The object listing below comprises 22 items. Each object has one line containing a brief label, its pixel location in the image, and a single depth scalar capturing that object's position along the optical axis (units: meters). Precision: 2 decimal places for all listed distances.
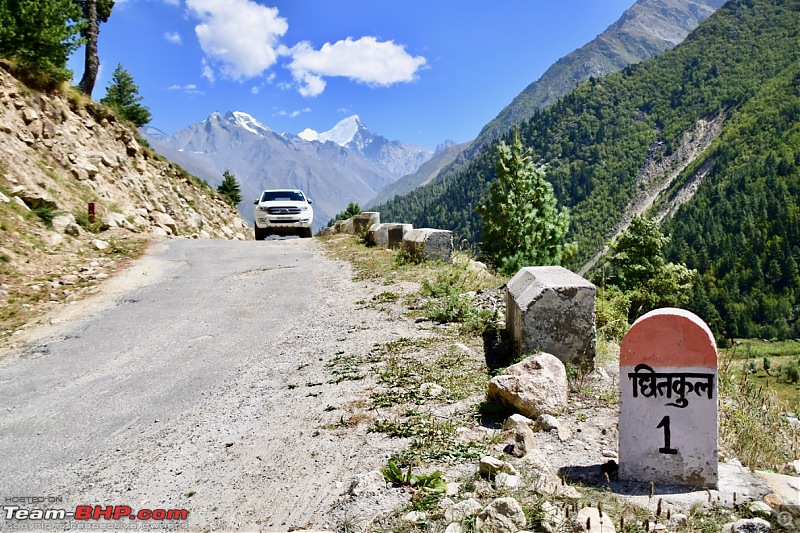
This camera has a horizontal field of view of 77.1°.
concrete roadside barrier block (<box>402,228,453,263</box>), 11.38
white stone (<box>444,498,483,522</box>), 2.87
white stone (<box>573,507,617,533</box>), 2.66
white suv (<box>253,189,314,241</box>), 19.21
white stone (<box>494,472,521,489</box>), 3.14
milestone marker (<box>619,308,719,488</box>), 3.31
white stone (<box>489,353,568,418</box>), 4.31
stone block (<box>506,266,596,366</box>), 5.39
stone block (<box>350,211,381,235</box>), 18.58
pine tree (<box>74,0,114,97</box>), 21.95
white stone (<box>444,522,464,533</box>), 2.73
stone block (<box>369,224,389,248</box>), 14.72
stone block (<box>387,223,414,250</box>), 14.20
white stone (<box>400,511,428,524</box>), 2.89
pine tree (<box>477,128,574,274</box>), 19.97
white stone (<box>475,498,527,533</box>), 2.69
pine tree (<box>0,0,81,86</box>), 16.11
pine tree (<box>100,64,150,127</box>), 31.47
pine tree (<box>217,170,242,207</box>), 41.66
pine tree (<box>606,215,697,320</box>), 32.03
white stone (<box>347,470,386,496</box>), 3.25
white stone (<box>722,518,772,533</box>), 2.67
